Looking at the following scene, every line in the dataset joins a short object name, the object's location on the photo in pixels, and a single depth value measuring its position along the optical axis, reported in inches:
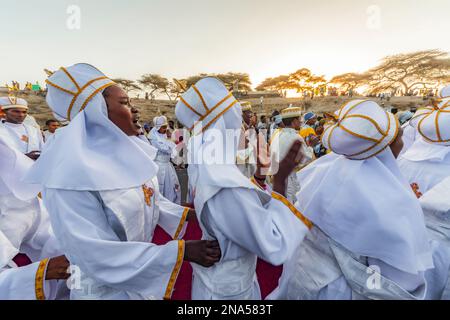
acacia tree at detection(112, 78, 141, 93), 1721.6
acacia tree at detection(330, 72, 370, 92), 1800.0
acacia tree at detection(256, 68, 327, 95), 2087.8
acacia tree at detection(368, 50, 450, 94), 1515.7
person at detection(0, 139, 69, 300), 71.2
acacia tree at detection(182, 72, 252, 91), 1928.2
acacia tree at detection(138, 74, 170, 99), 1866.4
